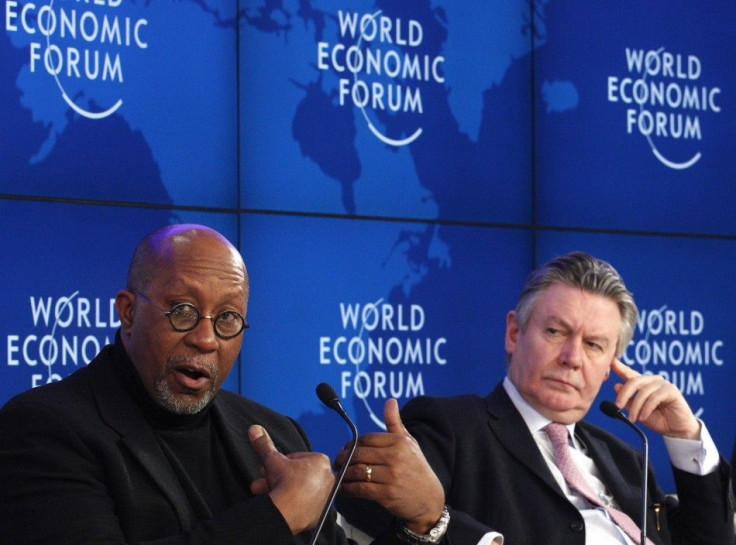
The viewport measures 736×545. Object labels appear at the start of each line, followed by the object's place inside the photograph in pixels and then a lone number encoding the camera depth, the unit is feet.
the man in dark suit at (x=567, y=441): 19.27
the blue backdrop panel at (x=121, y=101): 23.00
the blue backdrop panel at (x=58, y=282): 22.71
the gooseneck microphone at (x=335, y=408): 13.87
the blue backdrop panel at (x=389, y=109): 26.02
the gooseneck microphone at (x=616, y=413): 17.79
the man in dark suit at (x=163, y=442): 13.38
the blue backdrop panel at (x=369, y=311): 25.79
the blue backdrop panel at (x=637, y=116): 30.27
